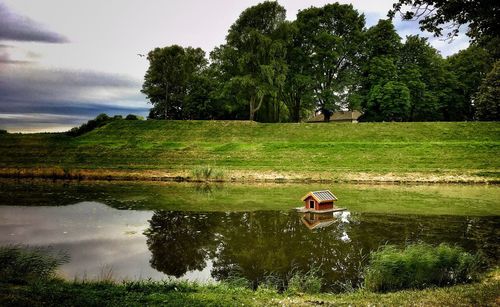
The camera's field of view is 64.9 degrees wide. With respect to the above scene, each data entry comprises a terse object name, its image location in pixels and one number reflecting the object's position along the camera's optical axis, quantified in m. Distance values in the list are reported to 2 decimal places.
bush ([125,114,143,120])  69.56
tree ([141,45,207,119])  78.81
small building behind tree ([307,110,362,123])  100.53
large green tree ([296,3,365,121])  65.56
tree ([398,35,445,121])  68.12
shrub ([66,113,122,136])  59.66
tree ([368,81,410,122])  64.12
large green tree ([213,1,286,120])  60.03
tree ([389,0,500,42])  12.76
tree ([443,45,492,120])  72.06
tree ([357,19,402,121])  65.88
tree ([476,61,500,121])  63.25
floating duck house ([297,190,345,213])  22.20
